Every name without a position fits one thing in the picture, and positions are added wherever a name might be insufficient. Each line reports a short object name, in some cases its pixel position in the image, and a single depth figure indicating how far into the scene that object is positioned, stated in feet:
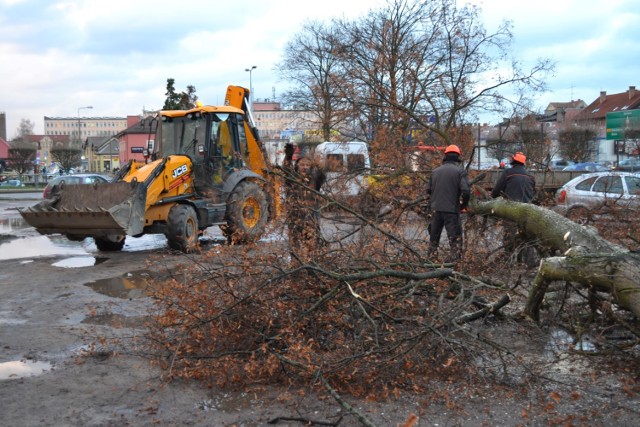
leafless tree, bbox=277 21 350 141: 86.41
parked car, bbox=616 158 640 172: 101.34
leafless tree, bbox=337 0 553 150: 33.86
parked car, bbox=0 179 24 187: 162.75
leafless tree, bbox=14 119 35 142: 389.19
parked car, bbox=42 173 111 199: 80.35
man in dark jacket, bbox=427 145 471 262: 24.86
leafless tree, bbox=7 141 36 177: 174.29
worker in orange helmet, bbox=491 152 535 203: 27.71
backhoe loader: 34.24
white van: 26.86
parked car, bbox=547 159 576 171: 152.72
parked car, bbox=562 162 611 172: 114.79
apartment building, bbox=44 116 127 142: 537.65
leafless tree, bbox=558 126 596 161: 141.01
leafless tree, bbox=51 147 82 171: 178.91
